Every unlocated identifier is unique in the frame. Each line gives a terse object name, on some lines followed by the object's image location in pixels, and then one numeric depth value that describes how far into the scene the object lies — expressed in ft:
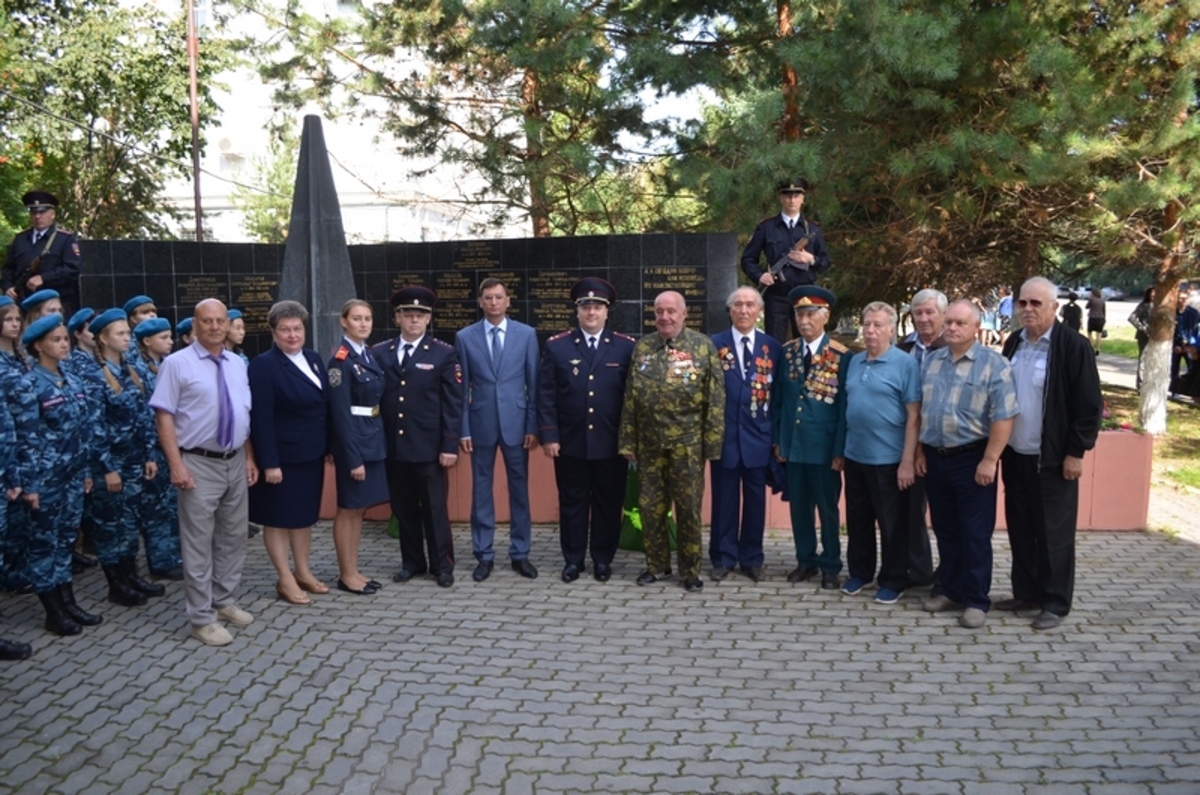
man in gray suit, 23.31
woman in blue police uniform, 21.49
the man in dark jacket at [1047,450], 19.13
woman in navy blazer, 20.27
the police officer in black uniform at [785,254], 29.27
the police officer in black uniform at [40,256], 32.83
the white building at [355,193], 52.60
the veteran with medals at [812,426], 21.81
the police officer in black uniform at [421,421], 22.26
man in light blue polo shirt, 20.80
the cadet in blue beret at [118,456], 21.11
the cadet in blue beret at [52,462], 18.85
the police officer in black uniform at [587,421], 22.59
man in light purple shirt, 18.63
